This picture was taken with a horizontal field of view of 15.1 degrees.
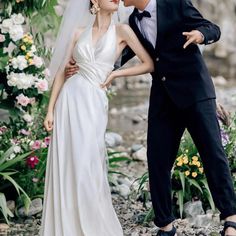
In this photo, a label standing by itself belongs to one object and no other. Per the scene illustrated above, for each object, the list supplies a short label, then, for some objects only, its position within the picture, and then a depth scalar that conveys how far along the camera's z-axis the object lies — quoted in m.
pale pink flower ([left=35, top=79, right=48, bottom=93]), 7.41
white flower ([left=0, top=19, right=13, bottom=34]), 7.43
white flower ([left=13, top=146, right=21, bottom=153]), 7.47
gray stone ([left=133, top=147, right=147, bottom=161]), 10.33
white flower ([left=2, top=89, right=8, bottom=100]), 7.66
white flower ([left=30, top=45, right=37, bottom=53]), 7.53
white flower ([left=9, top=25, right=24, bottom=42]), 7.40
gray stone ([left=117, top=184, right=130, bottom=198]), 8.25
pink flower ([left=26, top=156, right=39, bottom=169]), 7.42
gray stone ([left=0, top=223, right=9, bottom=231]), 7.12
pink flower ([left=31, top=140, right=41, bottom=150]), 7.53
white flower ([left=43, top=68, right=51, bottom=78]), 7.47
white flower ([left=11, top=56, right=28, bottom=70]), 7.35
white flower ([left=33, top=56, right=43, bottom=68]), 7.45
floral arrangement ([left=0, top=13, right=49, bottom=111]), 7.35
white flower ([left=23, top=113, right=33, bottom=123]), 7.61
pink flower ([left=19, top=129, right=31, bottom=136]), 7.71
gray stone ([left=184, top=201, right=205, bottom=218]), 7.12
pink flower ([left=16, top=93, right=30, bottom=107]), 7.35
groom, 5.77
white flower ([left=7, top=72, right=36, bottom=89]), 7.30
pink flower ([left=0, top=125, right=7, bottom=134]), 7.65
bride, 5.73
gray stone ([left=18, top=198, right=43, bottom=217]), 7.48
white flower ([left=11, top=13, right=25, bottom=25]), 7.48
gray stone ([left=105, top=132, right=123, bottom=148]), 10.92
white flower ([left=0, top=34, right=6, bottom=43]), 7.42
